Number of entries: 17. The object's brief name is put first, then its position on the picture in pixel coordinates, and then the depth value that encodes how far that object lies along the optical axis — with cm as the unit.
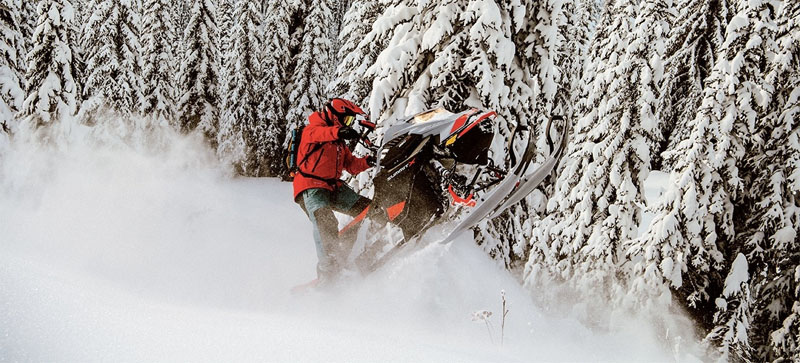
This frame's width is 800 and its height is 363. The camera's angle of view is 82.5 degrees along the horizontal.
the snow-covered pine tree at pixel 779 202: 1101
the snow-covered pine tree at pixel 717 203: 1086
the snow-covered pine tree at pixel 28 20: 1906
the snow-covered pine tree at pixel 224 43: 2828
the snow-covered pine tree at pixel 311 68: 2550
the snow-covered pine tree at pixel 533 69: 848
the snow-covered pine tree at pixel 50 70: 1554
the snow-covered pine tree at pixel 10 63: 1504
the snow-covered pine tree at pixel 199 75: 2616
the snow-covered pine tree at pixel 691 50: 1862
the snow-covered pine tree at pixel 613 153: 1230
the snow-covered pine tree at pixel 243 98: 2666
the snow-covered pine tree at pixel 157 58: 2427
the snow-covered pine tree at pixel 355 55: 1492
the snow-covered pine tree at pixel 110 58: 2089
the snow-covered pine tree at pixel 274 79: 2591
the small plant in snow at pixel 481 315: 565
